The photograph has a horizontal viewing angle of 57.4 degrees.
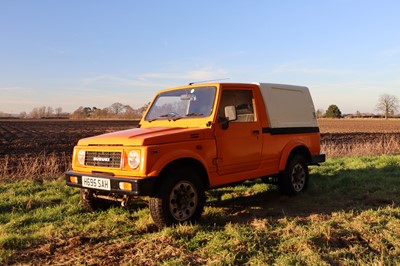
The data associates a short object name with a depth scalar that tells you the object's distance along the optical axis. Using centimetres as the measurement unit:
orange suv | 472
